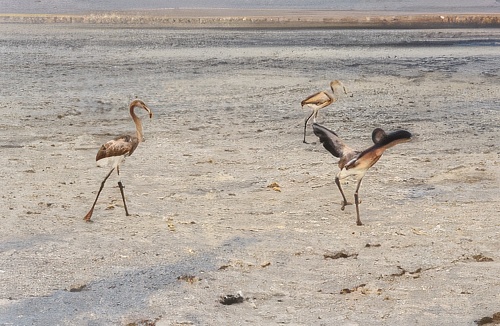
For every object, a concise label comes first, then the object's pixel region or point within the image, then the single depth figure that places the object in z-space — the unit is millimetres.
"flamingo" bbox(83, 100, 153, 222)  16672
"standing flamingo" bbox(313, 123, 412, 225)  15242
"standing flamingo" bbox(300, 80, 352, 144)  25328
